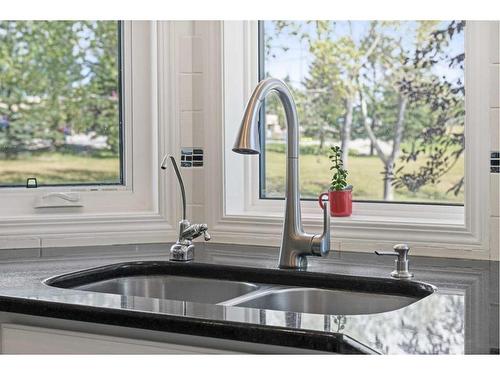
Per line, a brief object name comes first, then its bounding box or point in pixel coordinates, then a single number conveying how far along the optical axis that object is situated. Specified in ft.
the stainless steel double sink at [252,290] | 6.52
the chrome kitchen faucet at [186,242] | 7.52
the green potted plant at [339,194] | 8.25
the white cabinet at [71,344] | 5.37
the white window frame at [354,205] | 7.41
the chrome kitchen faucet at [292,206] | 7.08
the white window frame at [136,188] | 8.47
